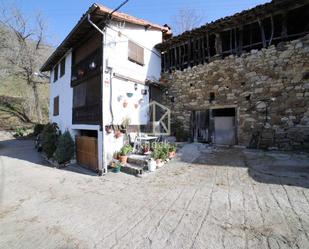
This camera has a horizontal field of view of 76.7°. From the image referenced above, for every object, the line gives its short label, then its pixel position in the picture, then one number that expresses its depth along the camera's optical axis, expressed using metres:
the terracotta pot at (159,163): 6.89
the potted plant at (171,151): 7.68
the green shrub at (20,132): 18.34
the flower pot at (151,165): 6.57
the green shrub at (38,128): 16.26
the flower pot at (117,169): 6.93
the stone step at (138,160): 6.92
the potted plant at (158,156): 6.93
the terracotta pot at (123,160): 7.17
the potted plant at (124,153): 7.20
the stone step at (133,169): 6.45
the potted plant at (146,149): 7.63
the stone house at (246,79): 7.14
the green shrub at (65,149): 8.66
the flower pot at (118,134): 7.59
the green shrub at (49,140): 10.18
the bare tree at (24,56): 20.34
